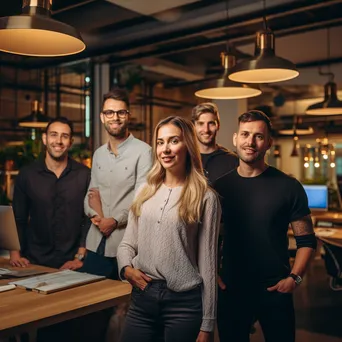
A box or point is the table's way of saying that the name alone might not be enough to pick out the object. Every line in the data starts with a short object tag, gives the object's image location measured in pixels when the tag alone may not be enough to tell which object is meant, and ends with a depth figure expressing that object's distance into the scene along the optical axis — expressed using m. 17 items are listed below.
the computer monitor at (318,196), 6.59
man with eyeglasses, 2.89
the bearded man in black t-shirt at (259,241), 2.24
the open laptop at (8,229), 2.65
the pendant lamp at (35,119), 6.43
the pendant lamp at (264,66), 3.02
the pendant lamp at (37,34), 2.06
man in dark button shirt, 3.24
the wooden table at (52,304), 1.74
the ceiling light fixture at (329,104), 5.04
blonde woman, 1.89
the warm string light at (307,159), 9.80
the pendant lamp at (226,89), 3.70
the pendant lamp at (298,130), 9.25
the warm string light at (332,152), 10.45
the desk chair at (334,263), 4.40
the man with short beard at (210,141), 3.05
